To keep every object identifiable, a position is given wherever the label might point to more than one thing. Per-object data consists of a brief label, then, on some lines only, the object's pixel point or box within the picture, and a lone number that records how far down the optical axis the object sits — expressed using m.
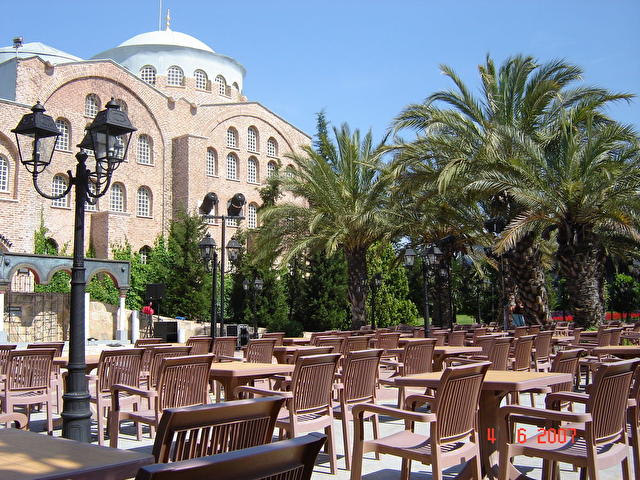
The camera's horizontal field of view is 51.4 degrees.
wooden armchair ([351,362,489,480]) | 4.05
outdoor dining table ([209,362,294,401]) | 6.06
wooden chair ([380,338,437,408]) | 7.48
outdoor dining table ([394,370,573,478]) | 4.91
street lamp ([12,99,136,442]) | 5.80
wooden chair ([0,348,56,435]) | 6.75
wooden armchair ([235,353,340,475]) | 5.17
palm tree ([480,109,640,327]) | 16.69
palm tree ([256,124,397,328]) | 22.75
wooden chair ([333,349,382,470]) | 5.72
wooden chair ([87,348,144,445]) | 6.73
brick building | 32.12
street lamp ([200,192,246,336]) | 16.52
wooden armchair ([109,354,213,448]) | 5.11
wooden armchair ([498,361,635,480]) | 3.98
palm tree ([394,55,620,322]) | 18.41
